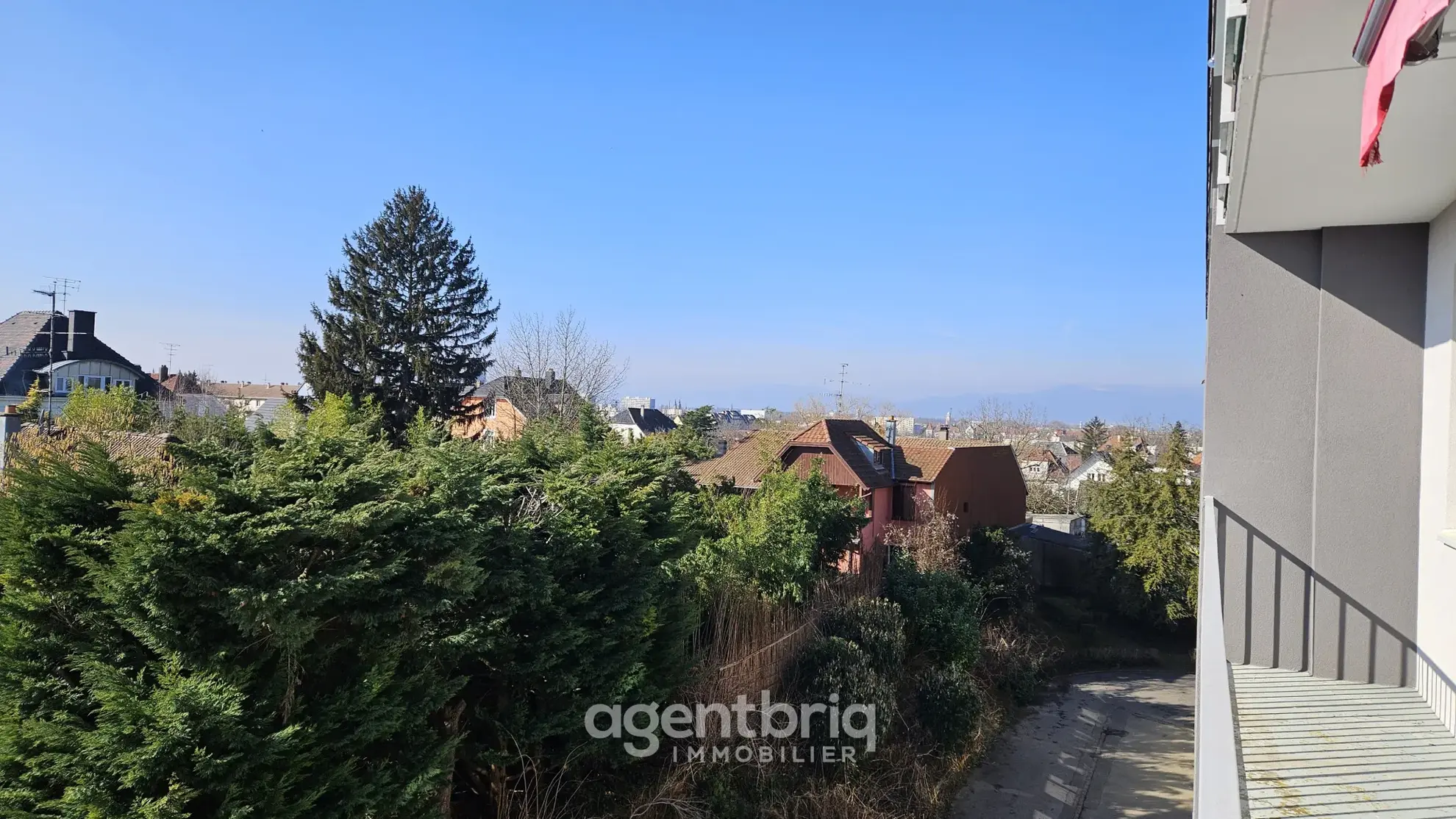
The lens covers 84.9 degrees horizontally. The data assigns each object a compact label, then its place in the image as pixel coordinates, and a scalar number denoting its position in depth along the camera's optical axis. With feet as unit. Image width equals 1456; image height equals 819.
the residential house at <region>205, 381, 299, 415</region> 136.77
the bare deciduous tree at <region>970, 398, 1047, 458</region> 140.87
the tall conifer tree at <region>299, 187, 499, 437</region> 75.10
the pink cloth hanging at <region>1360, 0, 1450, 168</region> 4.67
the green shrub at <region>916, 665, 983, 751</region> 38.22
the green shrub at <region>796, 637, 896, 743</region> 32.24
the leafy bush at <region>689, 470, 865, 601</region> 36.47
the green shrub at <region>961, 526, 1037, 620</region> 60.40
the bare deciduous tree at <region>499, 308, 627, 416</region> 82.17
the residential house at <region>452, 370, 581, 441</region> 78.23
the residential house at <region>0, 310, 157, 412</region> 92.97
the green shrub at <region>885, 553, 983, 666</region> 43.42
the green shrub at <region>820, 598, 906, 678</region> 37.06
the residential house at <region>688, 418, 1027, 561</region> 63.57
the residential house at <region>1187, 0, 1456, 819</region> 9.37
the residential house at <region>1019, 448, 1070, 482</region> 119.96
